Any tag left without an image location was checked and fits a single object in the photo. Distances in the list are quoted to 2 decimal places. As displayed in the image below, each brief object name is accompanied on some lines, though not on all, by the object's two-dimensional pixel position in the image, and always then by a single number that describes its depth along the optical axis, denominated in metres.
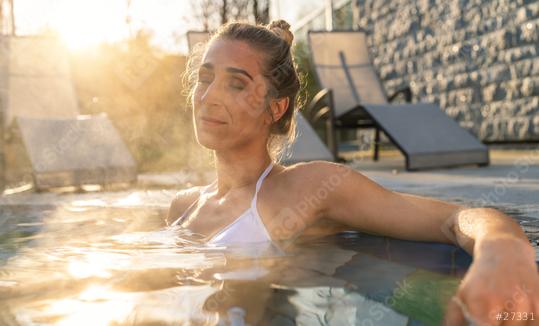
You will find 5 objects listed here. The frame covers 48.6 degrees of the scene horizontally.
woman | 1.61
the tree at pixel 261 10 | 7.86
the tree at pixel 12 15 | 6.89
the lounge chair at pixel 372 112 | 4.91
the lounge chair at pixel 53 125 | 4.43
